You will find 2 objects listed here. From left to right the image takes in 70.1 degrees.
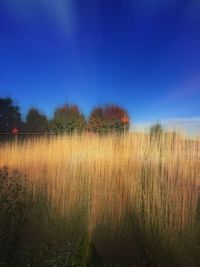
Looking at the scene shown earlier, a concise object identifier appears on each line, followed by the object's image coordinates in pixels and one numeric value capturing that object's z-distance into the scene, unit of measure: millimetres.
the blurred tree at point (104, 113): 8322
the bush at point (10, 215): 1317
